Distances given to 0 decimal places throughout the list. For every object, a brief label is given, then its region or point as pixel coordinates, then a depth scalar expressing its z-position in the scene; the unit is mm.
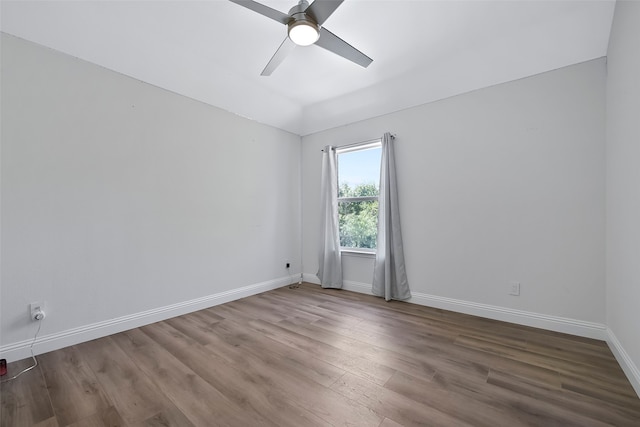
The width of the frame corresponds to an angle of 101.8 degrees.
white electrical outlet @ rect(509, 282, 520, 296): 2604
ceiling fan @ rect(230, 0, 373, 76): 1686
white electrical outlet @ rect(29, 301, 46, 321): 2047
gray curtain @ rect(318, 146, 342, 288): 3975
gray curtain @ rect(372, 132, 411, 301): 3299
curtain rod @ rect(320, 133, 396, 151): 3438
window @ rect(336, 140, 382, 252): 3787
